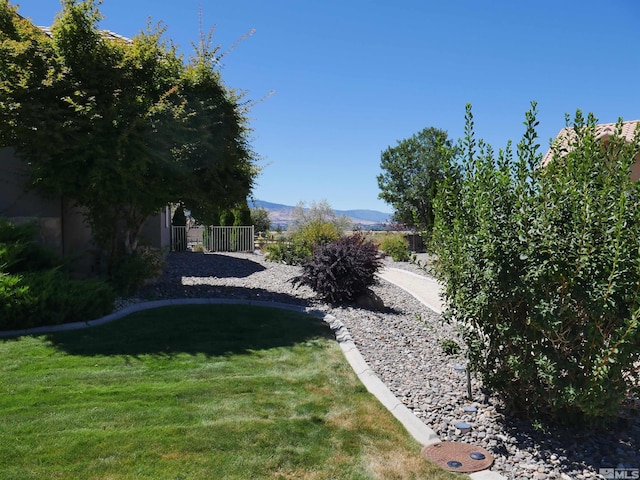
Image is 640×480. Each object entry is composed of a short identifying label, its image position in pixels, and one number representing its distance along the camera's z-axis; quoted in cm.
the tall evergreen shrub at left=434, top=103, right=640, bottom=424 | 333
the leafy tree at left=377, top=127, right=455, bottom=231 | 3278
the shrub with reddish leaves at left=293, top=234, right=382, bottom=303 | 912
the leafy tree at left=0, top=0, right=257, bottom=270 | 798
